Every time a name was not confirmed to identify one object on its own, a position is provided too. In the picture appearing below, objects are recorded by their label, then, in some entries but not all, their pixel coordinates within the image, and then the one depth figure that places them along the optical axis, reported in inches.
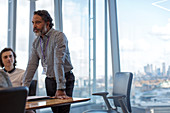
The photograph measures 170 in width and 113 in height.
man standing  92.5
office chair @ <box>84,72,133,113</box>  113.7
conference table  62.4
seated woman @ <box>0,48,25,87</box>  129.9
